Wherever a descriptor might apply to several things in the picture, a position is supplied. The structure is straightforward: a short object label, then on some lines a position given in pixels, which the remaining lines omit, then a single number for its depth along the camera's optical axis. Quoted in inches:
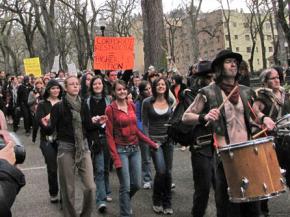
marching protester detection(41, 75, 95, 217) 243.3
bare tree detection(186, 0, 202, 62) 1856.5
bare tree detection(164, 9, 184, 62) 2528.8
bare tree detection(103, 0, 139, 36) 1879.9
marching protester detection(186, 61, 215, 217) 237.8
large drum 165.8
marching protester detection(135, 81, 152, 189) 341.4
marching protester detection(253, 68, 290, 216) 237.8
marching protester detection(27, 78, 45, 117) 509.8
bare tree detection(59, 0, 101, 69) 1451.8
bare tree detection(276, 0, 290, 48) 987.0
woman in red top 253.4
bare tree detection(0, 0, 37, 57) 1315.2
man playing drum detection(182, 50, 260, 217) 187.6
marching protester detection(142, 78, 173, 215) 275.4
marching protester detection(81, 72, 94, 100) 353.4
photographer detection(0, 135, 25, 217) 86.9
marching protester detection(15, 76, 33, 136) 669.3
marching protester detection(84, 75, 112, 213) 257.1
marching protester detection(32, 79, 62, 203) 300.0
